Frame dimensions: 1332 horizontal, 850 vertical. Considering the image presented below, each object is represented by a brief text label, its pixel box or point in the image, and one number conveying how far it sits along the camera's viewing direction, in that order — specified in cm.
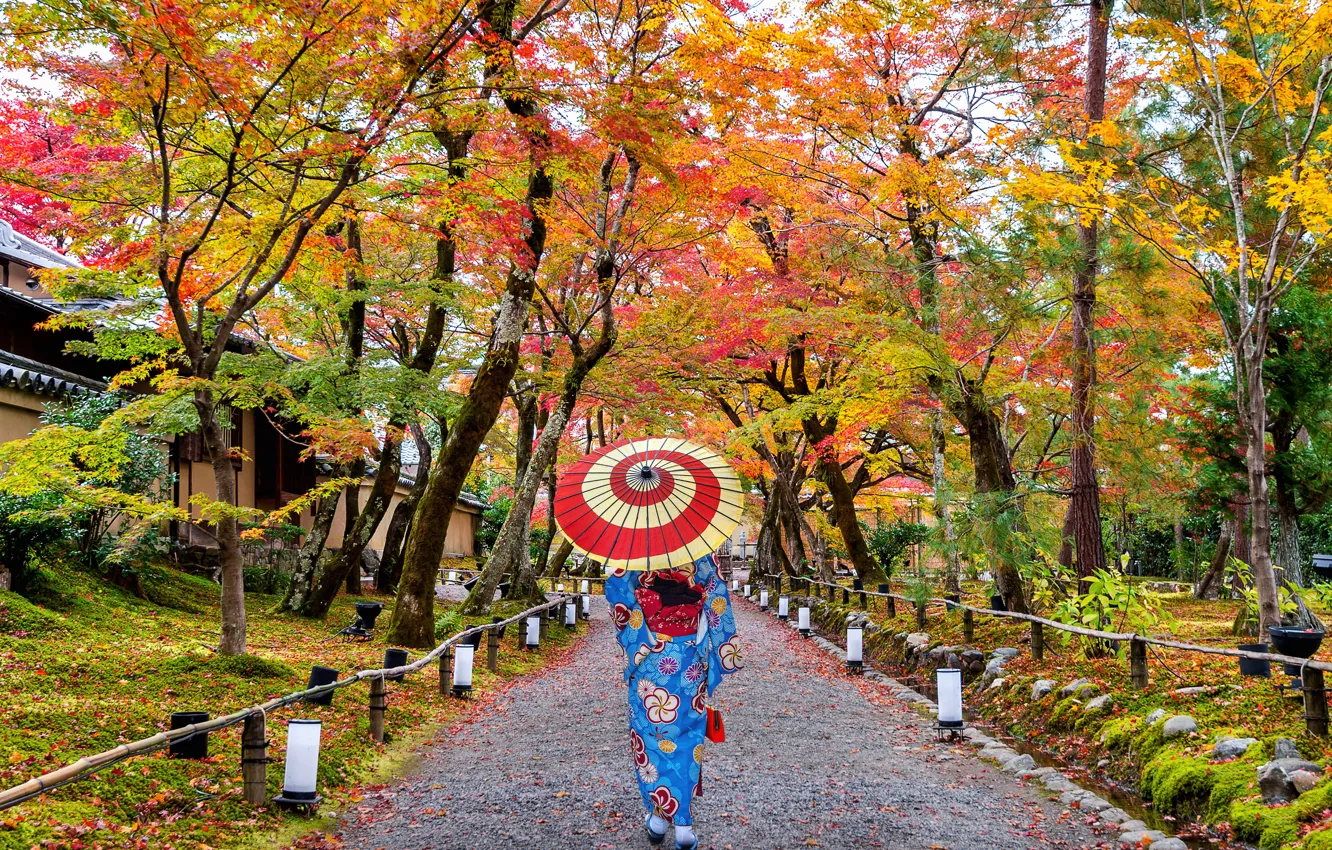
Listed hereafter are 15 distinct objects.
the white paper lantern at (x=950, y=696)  859
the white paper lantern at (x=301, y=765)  575
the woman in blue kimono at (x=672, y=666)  544
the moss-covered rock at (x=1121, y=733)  726
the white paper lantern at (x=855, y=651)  1391
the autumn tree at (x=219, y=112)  667
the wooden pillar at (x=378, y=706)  791
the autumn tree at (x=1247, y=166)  819
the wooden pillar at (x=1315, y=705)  602
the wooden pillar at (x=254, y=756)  569
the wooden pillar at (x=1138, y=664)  817
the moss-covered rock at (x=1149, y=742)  687
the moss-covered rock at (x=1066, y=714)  834
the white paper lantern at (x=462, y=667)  1048
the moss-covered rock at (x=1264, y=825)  502
